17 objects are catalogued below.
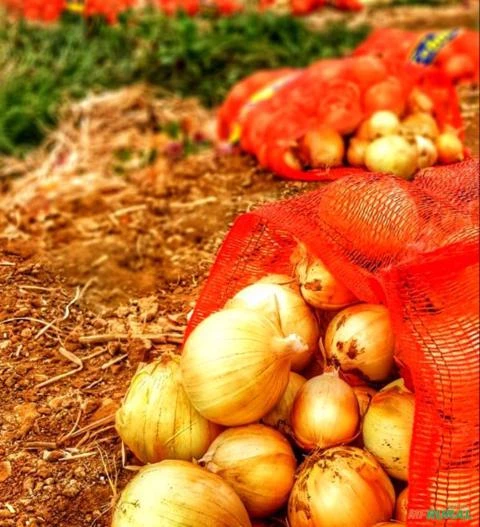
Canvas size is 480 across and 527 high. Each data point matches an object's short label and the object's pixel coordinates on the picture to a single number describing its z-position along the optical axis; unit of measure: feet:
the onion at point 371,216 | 5.90
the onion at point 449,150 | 11.24
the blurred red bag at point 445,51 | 14.70
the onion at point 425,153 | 10.88
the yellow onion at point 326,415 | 5.57
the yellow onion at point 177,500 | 4.93
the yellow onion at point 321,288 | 6.16
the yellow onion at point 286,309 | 6.21
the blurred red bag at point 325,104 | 11.60
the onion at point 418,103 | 12.13
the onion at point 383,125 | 11.09
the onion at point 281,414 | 5.96
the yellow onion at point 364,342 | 5.82
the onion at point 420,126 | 11.22
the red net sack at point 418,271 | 4.77
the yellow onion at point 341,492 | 5.07
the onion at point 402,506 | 5.27
